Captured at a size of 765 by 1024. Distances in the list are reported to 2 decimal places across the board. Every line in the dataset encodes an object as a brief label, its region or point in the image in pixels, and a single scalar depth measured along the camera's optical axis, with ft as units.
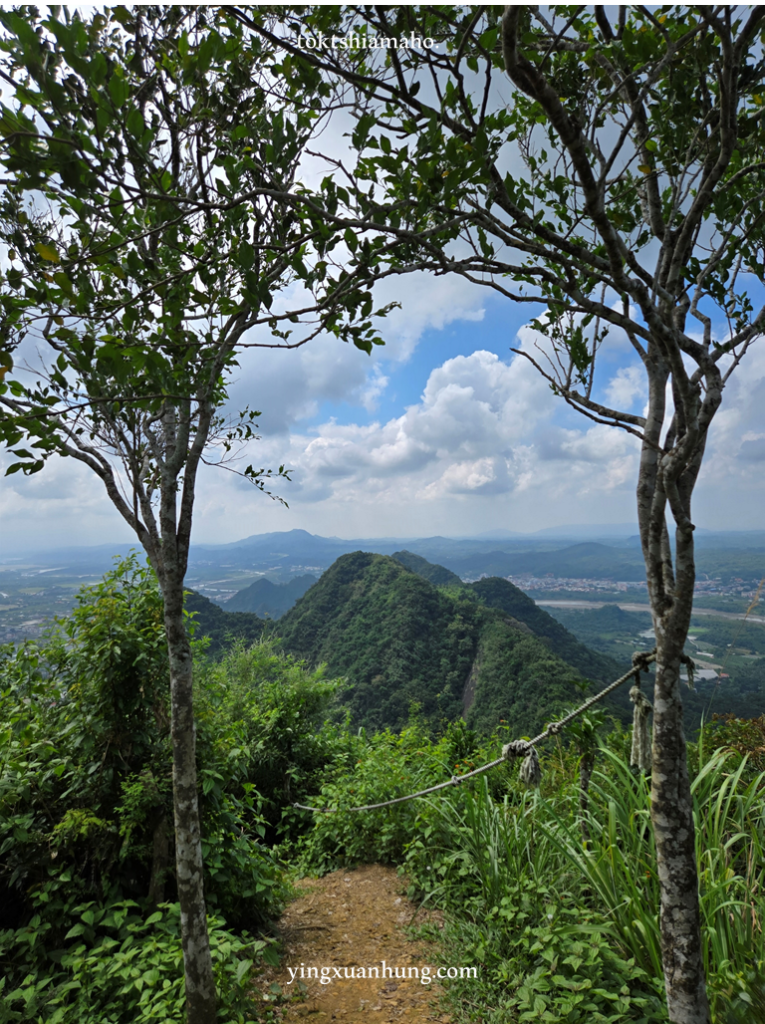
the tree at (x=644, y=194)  4.64
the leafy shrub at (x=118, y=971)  7.11
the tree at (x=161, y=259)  3.89
